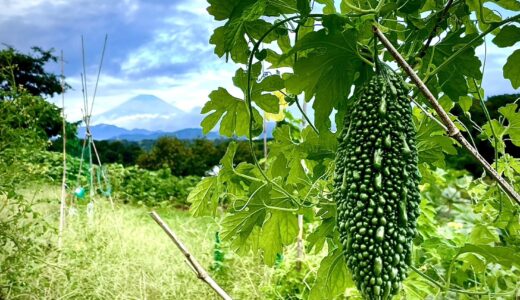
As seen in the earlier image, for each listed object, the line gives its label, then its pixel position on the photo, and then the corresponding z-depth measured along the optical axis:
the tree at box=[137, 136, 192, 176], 15.67
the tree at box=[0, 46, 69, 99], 22.70
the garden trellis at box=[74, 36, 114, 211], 5.55
